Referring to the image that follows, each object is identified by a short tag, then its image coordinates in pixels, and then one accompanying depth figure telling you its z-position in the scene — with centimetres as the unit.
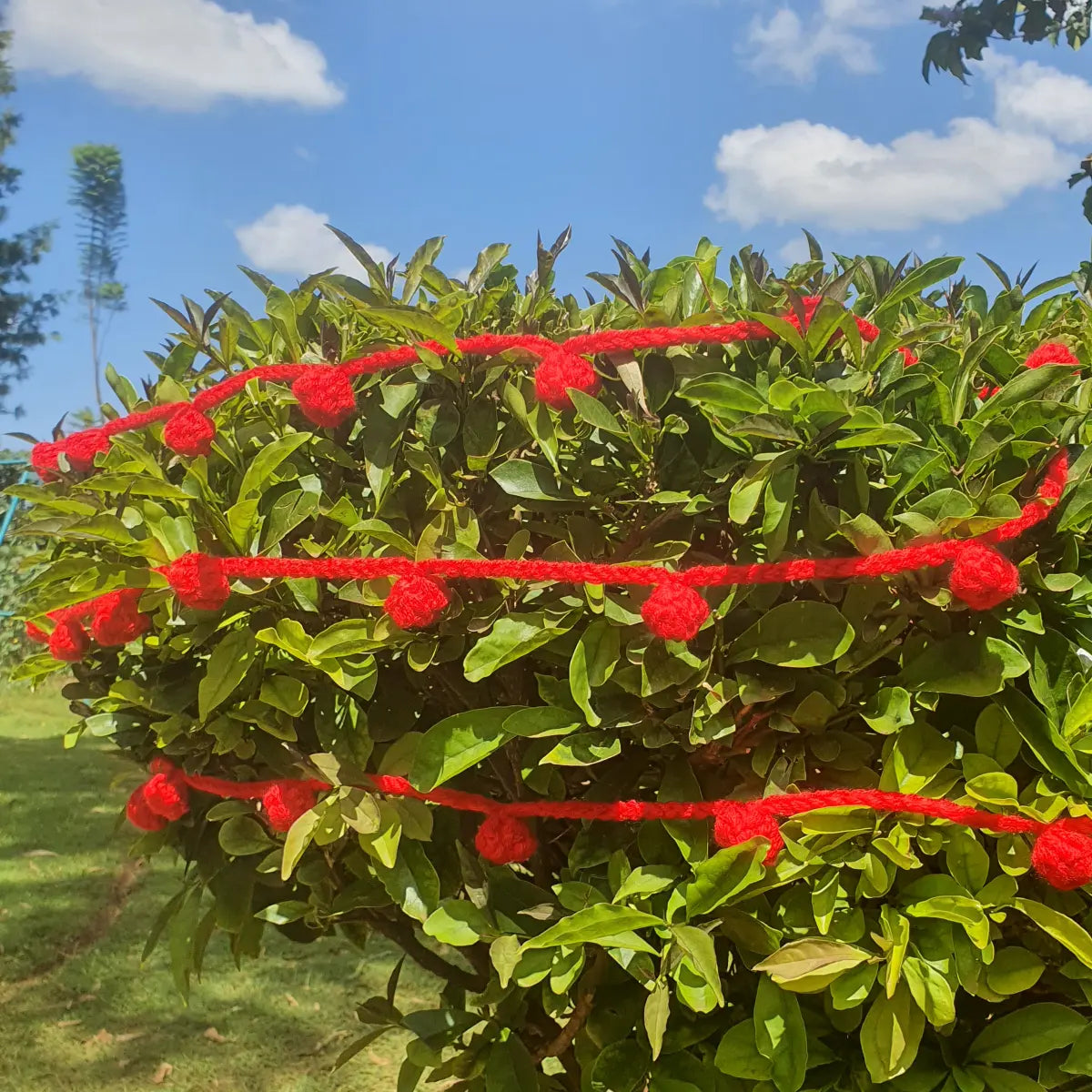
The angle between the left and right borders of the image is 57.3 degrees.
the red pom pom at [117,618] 117
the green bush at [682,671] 100
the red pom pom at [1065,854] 95
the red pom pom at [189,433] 118
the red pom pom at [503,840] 113
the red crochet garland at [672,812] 97
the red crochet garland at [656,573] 93
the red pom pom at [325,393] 111
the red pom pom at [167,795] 128
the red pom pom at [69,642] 134
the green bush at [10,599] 749
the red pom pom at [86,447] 137
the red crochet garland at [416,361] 104
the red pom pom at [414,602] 100
